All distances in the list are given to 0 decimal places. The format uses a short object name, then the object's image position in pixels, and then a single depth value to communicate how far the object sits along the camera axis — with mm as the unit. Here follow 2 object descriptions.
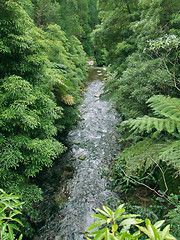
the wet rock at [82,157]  4512
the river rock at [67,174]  3927
